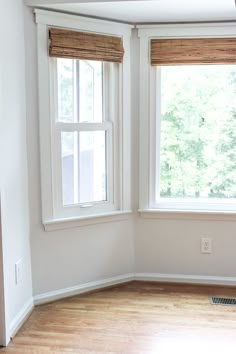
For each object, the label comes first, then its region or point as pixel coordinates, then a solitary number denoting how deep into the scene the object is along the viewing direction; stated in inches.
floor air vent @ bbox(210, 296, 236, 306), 124.5
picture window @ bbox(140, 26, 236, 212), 135.3
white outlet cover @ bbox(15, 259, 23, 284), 110.9
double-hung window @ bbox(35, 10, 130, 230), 120.7
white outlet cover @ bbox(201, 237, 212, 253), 137.5
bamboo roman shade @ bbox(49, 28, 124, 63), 119.1
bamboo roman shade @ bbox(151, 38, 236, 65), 130.0
